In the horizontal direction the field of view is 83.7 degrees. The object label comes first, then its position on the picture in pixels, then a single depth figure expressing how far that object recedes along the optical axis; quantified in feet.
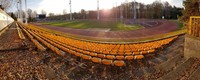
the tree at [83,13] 257.87
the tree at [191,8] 37.11
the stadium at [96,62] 15.78
